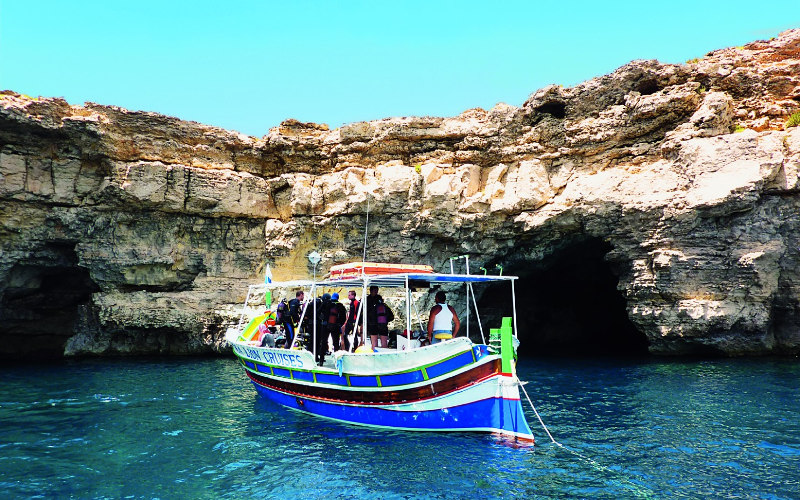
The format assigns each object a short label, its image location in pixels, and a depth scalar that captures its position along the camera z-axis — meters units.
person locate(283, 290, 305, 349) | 15.24
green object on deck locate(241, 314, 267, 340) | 17.11
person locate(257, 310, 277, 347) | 15.52
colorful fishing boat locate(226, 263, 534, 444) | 10.83
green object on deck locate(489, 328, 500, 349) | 11.70
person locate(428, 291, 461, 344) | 12.39
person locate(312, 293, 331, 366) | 13.38
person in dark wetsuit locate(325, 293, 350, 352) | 13.47
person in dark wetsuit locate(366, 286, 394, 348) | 13.12
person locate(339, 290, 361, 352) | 14.05
